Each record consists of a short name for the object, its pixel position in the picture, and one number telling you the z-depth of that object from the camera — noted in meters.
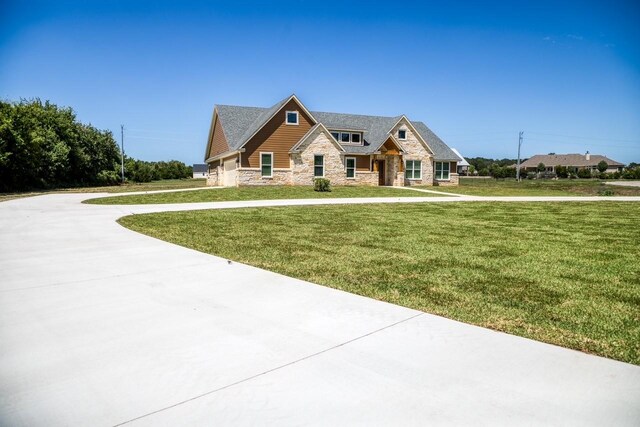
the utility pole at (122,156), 51.07
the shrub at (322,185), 26.84
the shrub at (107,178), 46.25
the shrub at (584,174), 74.44
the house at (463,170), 89.43
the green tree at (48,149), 29.79
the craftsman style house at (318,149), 31.45
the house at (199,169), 107.16
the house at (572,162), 105.62
